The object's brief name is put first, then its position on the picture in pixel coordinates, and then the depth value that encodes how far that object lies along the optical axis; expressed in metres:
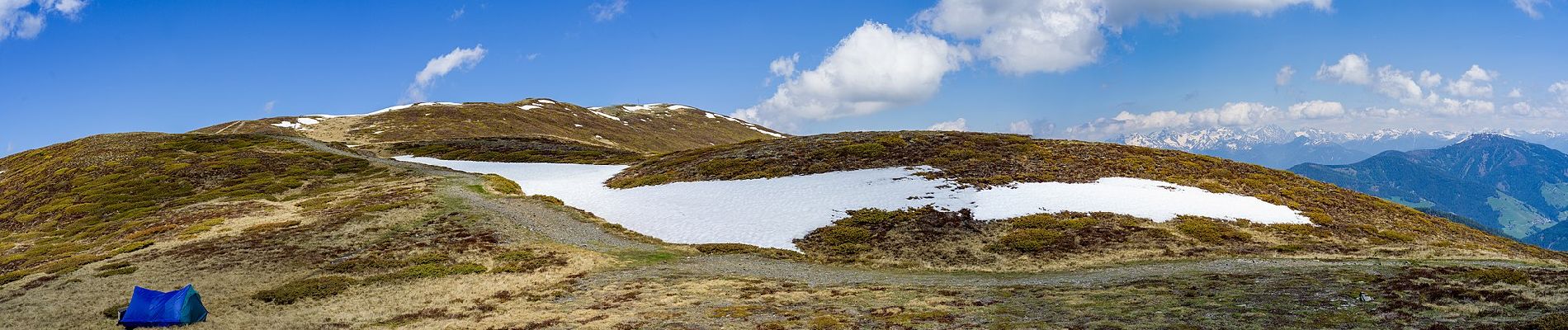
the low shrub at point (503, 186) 54.97
